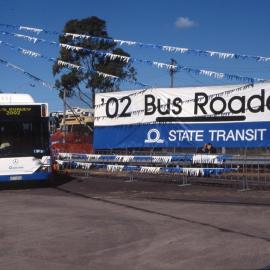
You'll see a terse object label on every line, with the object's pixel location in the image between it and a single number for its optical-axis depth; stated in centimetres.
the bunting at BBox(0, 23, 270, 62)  1759
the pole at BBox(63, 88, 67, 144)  2955
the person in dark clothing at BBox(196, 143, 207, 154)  2123
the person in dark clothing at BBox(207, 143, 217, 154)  2109
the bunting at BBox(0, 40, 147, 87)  2192
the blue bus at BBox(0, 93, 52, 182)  1861
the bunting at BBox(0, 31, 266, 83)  1904
